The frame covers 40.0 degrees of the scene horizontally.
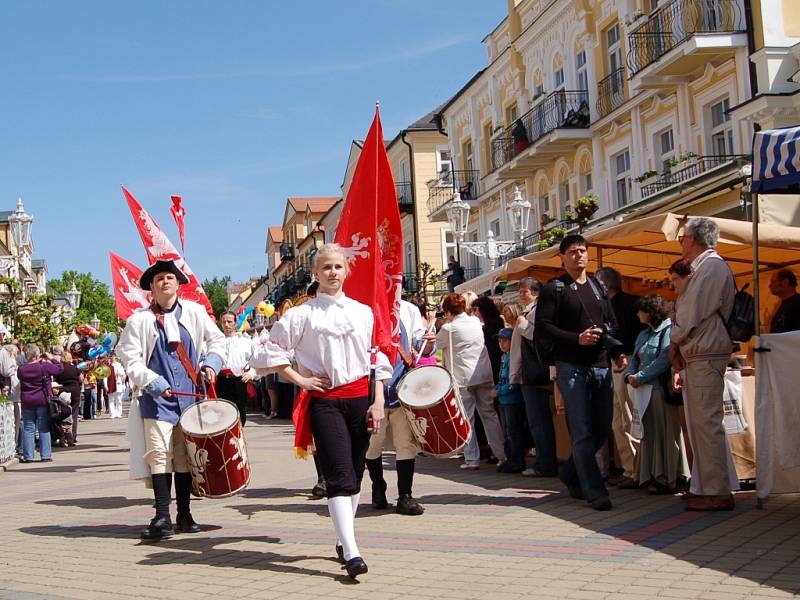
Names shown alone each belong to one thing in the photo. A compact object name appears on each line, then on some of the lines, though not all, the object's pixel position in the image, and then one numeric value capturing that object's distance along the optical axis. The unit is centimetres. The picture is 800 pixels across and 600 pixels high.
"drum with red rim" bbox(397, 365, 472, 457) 833
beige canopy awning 982
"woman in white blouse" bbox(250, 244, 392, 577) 655
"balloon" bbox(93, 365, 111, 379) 2345
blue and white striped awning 754
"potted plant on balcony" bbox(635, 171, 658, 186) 2335
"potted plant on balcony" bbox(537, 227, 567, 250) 2455
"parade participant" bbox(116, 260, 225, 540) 802
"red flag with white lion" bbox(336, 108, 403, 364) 793
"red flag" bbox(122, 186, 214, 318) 1205
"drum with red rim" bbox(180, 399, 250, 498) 764
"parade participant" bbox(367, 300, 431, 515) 873
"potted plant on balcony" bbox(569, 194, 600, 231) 2212
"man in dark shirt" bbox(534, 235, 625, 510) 842
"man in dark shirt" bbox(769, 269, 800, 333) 953
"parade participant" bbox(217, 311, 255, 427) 1305
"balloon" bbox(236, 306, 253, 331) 1984
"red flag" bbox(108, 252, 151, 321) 1483
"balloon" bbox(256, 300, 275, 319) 2069
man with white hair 810
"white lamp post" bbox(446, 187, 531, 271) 2467
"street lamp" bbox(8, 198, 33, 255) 2952
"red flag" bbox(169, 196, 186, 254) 1288
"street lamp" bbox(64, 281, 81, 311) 4047
